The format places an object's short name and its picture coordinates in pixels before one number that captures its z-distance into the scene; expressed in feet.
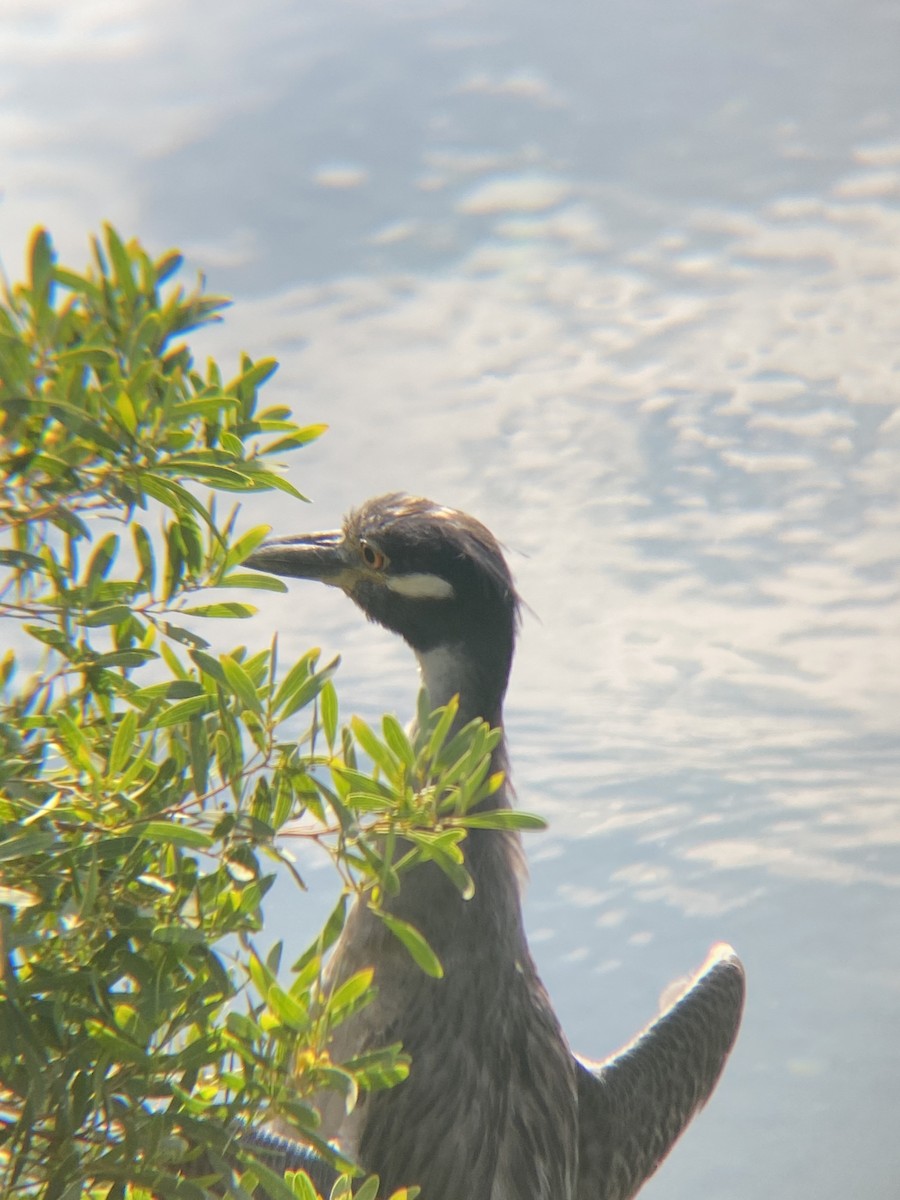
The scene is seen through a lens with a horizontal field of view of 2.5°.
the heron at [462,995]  28.66
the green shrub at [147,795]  18.54
